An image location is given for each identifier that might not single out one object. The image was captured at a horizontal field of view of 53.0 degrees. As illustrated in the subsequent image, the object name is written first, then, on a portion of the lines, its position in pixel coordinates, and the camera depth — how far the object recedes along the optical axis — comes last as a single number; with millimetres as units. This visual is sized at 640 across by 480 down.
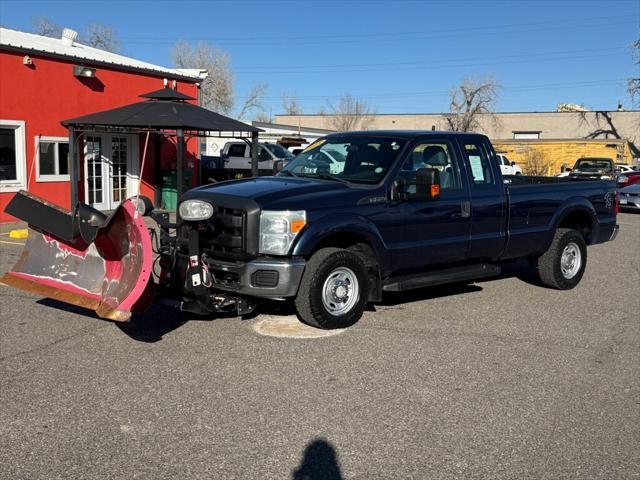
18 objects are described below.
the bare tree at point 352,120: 82938
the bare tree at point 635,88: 52169
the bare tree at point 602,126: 67875
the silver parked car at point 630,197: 22125
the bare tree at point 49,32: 54562
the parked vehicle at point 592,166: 28281
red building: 14641
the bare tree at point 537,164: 44906
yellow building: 45219
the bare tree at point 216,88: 63875
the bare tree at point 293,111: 88000
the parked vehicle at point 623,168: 36766
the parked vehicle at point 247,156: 21859
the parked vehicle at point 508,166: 36188
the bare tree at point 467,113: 75562
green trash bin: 18484
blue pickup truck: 5922
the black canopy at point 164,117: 13039
